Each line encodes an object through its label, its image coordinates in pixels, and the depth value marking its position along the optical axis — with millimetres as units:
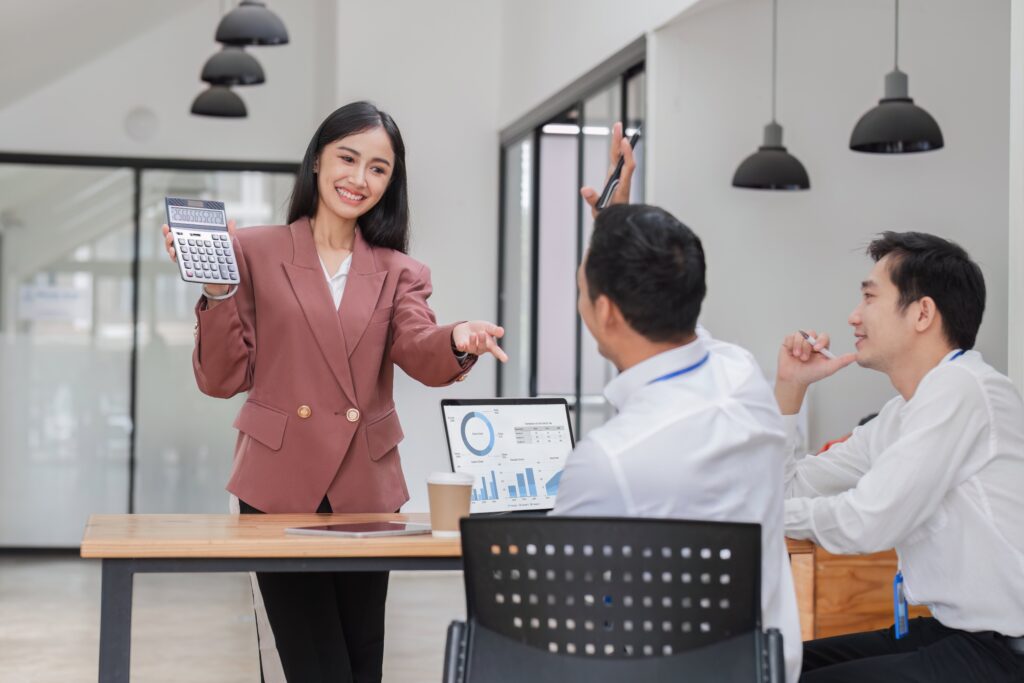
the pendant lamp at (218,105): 6398
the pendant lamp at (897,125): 4176
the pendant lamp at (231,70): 5582
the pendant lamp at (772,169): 4656
